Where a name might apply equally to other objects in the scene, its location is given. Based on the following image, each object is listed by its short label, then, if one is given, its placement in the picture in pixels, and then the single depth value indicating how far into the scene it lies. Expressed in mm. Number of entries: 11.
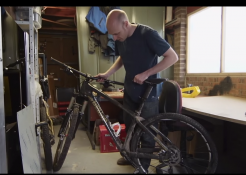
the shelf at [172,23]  3256
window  2266
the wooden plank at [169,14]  3375
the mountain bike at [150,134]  1414
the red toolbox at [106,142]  2285
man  1358
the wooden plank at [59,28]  3583
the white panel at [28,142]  1098
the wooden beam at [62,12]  3126
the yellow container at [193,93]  2299
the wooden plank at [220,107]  1288
